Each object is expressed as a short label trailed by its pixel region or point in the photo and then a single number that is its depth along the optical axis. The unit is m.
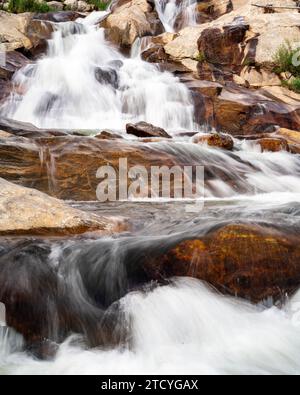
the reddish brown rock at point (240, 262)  2.94
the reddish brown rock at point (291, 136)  8.62
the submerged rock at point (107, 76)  12.20
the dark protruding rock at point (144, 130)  8.11
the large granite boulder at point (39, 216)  3.71
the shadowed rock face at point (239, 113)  10.76
